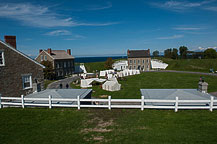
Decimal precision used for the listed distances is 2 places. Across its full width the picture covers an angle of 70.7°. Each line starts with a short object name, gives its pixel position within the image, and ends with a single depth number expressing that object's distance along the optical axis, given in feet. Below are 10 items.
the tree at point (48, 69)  131.23
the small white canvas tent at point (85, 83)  93.73
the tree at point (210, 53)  251.89
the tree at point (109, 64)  178.60
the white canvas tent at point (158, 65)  204.13
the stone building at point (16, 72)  51.21
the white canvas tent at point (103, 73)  149.28
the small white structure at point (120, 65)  197.69
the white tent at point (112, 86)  80.64
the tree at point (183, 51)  278.09
